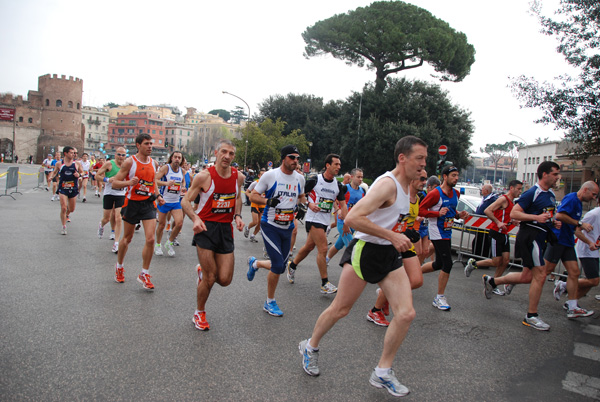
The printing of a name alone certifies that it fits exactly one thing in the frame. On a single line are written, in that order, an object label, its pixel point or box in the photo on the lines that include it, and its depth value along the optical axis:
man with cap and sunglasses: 5.31
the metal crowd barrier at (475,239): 9.41
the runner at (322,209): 6.46
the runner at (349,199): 7.63
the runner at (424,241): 6.83
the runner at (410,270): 4.60
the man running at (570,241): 5.82
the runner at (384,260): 3.36
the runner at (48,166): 24.18
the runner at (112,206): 8.66
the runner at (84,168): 18.65
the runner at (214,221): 4.64
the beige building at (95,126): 138.62
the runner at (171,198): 8.46
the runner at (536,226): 5.44
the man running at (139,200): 5.99
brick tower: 87.88
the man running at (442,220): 6.10
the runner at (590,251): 6.01
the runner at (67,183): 10.30
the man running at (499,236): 6.67
